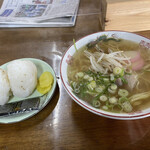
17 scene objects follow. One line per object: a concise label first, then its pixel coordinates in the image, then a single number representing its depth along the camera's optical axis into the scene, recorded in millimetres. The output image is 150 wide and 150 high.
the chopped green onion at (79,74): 354
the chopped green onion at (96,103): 289
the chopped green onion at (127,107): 278
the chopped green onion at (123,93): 315
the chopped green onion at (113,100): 299
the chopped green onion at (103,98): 305
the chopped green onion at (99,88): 322
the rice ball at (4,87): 338
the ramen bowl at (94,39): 242
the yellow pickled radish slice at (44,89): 364
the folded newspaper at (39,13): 590
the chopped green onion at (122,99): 301
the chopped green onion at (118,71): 341
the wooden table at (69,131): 278
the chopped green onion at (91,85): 329
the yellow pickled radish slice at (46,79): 372
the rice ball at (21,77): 345
